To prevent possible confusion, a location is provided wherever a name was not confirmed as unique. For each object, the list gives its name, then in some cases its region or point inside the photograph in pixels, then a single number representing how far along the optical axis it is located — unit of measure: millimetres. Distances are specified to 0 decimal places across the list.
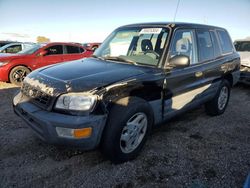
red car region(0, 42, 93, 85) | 7611
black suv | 2555
